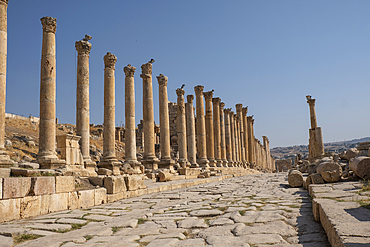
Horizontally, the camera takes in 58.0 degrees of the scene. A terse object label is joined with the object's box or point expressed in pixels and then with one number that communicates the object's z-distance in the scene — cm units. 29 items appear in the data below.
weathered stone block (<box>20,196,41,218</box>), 660
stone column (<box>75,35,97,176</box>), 1530
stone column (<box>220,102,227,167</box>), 3296
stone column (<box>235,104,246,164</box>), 4126
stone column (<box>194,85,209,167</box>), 2777
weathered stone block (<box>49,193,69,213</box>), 731
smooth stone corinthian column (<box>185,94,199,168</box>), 2577
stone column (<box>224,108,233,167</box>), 3415
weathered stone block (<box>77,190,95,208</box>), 809
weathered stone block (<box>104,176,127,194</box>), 934
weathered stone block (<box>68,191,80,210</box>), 779
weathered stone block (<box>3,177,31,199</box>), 635
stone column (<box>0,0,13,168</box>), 1064
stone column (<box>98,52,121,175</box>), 1670
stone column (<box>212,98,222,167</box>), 3172
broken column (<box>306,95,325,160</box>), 2779
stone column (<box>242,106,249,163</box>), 4400
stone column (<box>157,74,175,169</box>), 2145
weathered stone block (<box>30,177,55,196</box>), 695
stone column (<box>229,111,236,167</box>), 3688
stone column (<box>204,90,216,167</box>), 2913
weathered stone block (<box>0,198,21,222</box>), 615
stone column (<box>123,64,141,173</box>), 1864
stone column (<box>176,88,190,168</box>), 2409
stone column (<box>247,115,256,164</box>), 4486
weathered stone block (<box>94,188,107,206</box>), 864
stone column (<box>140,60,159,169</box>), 1975
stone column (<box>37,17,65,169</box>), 1256
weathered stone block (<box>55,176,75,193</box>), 757
